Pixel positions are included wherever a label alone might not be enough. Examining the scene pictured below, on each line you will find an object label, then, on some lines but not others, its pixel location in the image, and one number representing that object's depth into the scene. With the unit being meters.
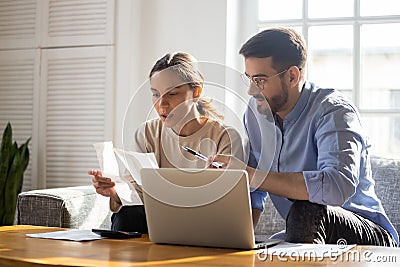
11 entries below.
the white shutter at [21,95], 3.99
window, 3.50
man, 1.91
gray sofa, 2.70
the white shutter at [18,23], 4.00
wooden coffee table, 1.50
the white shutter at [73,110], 3.79
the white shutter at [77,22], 3.78
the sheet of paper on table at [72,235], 1.89
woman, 1.96
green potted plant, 3.67
